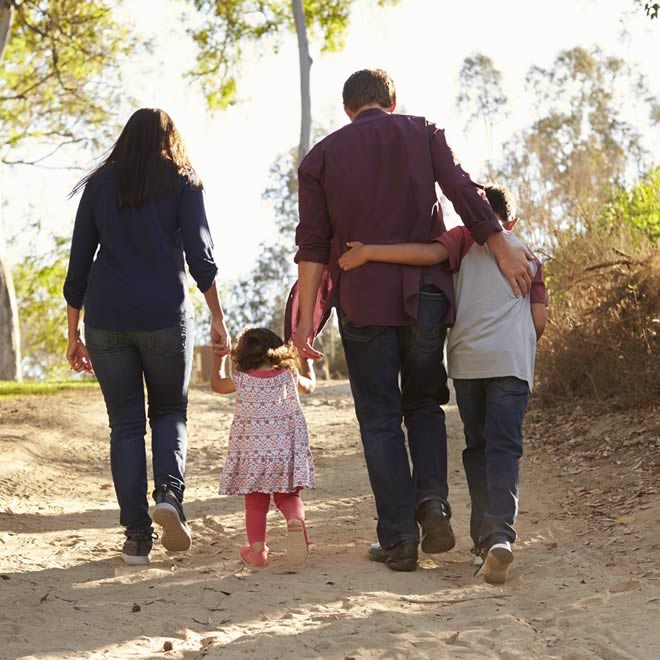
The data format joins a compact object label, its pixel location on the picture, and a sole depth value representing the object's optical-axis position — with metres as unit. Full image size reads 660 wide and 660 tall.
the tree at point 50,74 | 18.25
